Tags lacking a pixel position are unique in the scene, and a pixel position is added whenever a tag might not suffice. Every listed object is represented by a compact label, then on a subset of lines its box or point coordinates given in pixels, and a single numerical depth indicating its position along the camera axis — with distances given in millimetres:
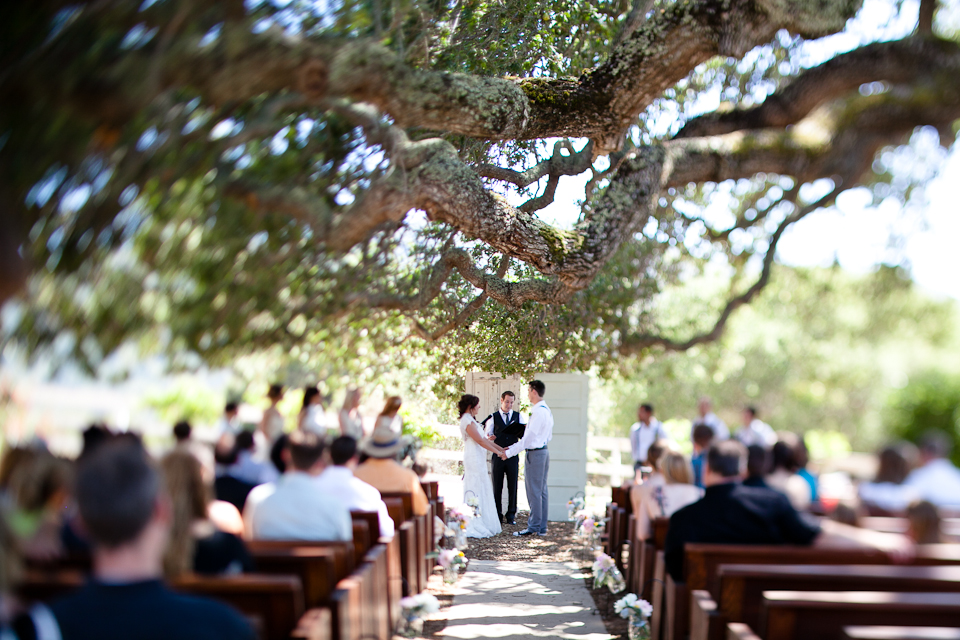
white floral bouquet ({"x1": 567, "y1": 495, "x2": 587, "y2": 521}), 9398
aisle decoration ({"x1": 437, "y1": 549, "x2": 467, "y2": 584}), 6988
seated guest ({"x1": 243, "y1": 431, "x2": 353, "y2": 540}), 3740
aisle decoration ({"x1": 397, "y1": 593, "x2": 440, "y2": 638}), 5211
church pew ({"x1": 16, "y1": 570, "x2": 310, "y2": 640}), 2727
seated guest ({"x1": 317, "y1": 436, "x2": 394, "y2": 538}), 4527
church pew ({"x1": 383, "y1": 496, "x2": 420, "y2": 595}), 5684
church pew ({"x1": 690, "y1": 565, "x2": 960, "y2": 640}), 3086
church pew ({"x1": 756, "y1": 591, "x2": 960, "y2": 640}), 2791
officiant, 10180
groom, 9727
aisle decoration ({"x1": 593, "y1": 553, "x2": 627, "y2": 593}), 6801
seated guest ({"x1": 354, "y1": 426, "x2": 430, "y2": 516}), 6176
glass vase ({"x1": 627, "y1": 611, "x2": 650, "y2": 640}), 5234
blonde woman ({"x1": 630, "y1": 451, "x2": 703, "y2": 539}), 5227
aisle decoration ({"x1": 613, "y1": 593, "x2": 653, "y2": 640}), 5203
